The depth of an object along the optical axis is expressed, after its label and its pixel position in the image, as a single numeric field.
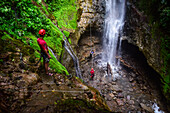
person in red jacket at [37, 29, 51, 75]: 3.45
